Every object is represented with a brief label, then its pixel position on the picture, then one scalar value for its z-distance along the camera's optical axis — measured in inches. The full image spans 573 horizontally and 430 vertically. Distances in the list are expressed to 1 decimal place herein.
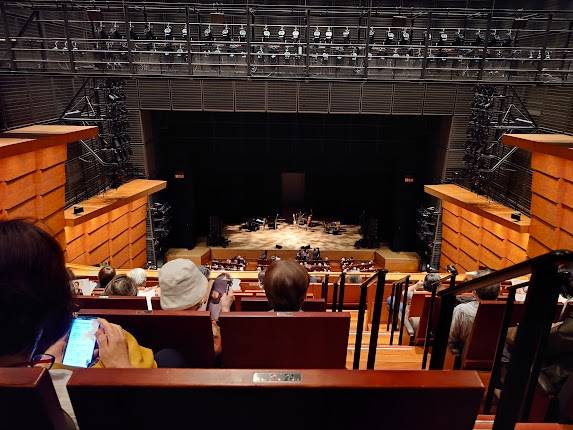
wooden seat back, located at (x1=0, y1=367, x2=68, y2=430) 34.0
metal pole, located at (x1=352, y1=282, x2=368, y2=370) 120.6
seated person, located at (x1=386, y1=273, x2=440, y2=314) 220.1
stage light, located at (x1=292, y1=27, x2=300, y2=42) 406.3
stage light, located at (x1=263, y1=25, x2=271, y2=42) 417.5
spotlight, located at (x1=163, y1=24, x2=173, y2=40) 413.7
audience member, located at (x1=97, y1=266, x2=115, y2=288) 198.2
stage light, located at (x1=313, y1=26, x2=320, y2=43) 413.0
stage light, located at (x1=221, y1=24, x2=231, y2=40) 391.5
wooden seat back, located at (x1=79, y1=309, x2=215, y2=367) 88.9
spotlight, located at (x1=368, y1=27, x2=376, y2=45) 442.5
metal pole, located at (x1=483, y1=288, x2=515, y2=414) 73.4
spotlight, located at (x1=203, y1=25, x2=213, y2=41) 390.2
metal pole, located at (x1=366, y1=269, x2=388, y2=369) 109.7
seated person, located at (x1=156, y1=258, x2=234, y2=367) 108.3
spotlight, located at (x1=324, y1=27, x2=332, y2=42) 414.0
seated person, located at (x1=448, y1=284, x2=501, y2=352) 145.2
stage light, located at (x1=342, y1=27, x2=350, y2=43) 405.5
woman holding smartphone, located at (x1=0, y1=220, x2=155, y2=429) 36.1
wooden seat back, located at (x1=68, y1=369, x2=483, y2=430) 39.4
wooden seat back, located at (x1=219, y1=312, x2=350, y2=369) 92.3
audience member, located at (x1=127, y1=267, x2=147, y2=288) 218.5
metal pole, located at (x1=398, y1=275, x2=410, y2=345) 190.9
